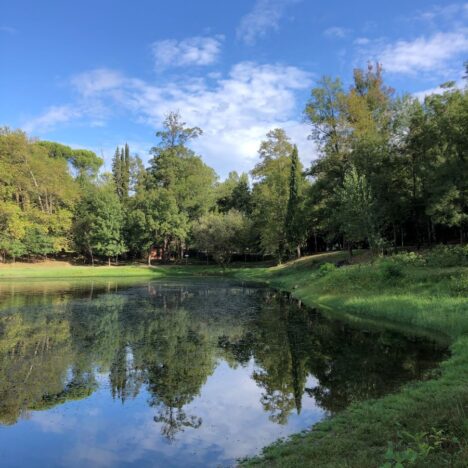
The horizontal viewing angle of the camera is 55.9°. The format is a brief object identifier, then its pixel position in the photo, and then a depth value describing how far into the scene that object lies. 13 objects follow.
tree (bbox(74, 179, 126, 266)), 64.25
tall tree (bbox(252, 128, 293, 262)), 54.69
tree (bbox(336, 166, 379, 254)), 34.41
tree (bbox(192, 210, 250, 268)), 60.23
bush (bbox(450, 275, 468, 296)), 19.86
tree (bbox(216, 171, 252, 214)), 76.38
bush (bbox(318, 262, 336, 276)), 34.42
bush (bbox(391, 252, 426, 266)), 26.87
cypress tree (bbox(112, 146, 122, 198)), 85.45
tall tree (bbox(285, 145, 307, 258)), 51.12
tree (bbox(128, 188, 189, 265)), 65.25
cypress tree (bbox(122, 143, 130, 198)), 85.25
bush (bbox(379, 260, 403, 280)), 25.26
